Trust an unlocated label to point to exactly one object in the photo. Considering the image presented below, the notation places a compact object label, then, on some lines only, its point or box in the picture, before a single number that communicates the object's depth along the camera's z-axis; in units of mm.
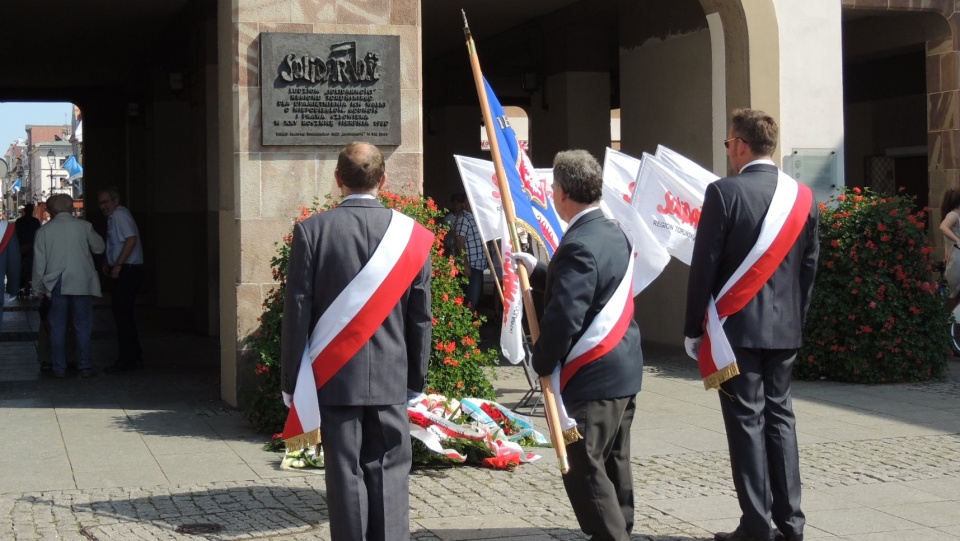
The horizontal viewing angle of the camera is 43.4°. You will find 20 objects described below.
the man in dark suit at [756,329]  5070
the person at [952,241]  11422
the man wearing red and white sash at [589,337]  4453
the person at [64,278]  10414
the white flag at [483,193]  8133
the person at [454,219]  14474
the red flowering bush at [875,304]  9883
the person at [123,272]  10898
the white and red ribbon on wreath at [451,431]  6555
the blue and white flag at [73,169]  56625
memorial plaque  8172
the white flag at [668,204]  8102
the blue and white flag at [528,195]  7048
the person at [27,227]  21812
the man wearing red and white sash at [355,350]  4379
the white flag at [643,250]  7702
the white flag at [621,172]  8391
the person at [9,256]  10445
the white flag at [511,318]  7453
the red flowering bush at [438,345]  7129
